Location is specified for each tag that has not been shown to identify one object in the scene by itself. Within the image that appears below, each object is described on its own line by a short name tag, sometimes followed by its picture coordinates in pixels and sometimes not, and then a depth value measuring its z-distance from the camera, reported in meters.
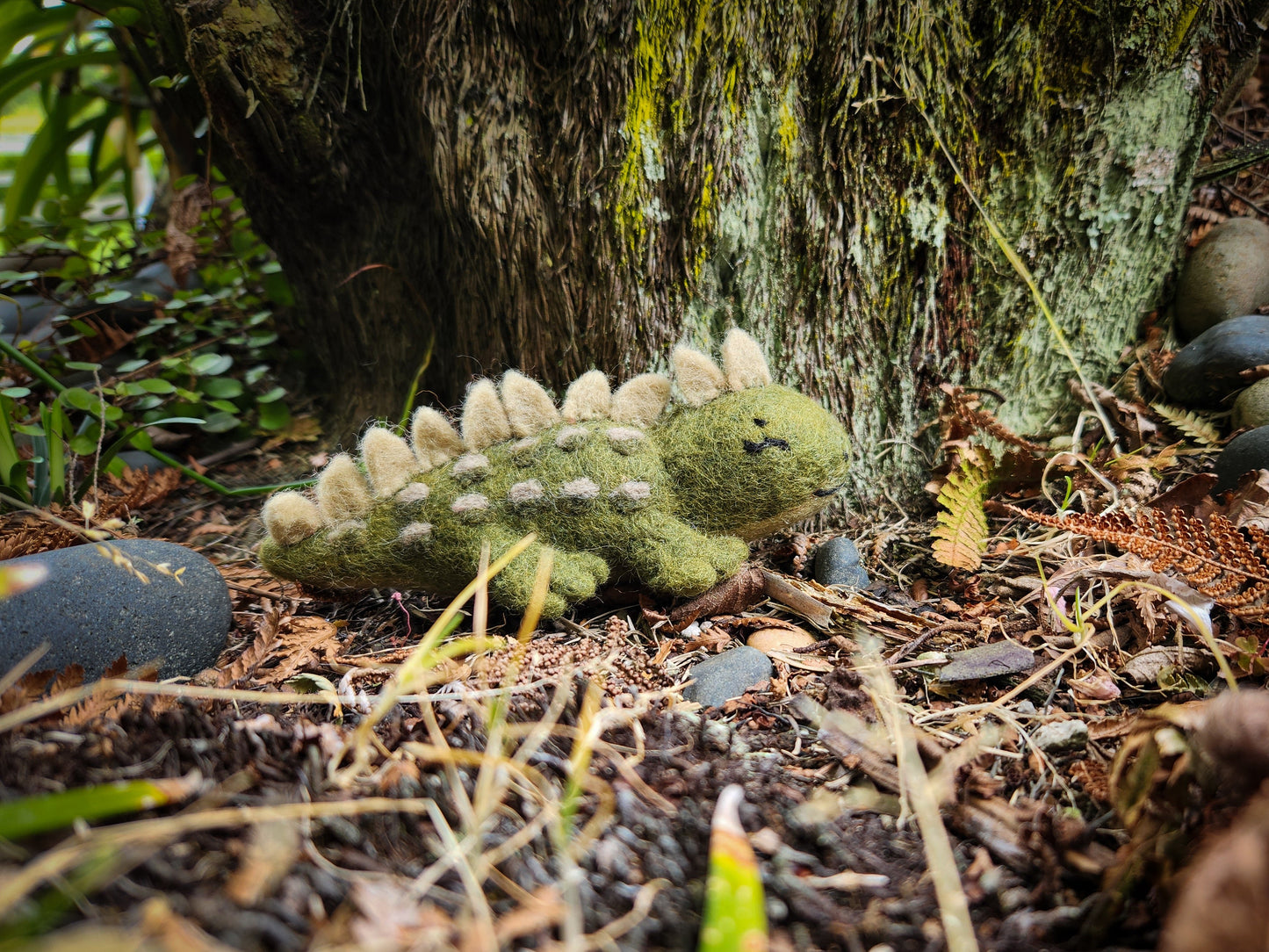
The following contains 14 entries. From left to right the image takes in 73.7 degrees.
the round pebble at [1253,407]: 0.30
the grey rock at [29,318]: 0.41
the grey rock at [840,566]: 0.28
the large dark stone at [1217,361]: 0.31
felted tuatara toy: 0.26
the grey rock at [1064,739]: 0.21
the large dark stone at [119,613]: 0.22
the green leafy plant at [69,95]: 0.45
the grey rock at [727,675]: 0.23
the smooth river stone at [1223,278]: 0.34
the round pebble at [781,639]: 0.26
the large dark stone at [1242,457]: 0.27
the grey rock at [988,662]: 0.23
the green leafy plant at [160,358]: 0.34
